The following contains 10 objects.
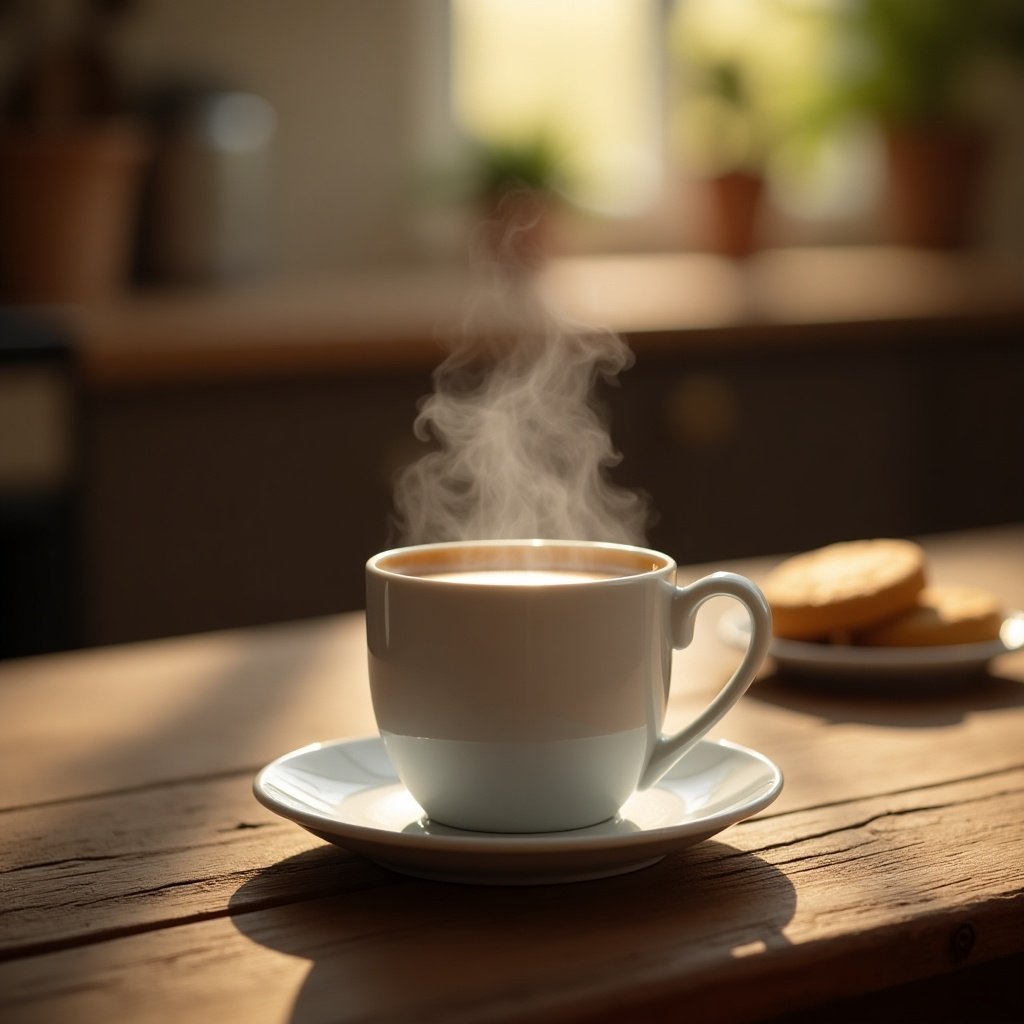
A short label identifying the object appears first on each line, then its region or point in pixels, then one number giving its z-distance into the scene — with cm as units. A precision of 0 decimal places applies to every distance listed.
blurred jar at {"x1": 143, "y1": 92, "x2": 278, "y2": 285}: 260
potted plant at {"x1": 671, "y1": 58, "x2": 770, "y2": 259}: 293
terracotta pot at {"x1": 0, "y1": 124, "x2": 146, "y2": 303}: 247
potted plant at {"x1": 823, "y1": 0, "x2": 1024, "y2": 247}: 306
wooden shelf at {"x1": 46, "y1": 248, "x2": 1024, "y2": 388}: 224
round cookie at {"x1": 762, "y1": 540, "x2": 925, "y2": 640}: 152
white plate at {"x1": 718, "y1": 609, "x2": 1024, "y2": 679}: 150
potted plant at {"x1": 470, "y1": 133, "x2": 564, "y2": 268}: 278
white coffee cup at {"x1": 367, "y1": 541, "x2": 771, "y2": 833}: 108
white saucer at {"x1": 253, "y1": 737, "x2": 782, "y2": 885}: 101
